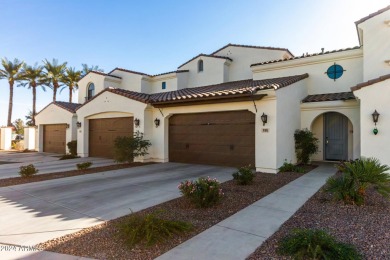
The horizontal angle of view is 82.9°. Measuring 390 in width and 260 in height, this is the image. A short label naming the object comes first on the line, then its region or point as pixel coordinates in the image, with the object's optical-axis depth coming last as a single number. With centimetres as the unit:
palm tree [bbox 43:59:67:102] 3045
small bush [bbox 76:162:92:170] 1011
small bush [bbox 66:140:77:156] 1656
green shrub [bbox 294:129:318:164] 1086
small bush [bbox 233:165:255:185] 709
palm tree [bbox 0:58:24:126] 2940
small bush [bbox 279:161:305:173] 933
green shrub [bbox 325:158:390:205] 498
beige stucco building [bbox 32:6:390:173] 912
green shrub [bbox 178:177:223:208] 504
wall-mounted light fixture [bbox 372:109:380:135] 834
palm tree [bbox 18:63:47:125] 3014
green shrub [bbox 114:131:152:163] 1141
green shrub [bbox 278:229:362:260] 290
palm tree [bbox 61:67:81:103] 3094
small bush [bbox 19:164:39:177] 856
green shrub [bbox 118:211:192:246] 347
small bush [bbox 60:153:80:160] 1500
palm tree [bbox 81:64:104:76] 3170
